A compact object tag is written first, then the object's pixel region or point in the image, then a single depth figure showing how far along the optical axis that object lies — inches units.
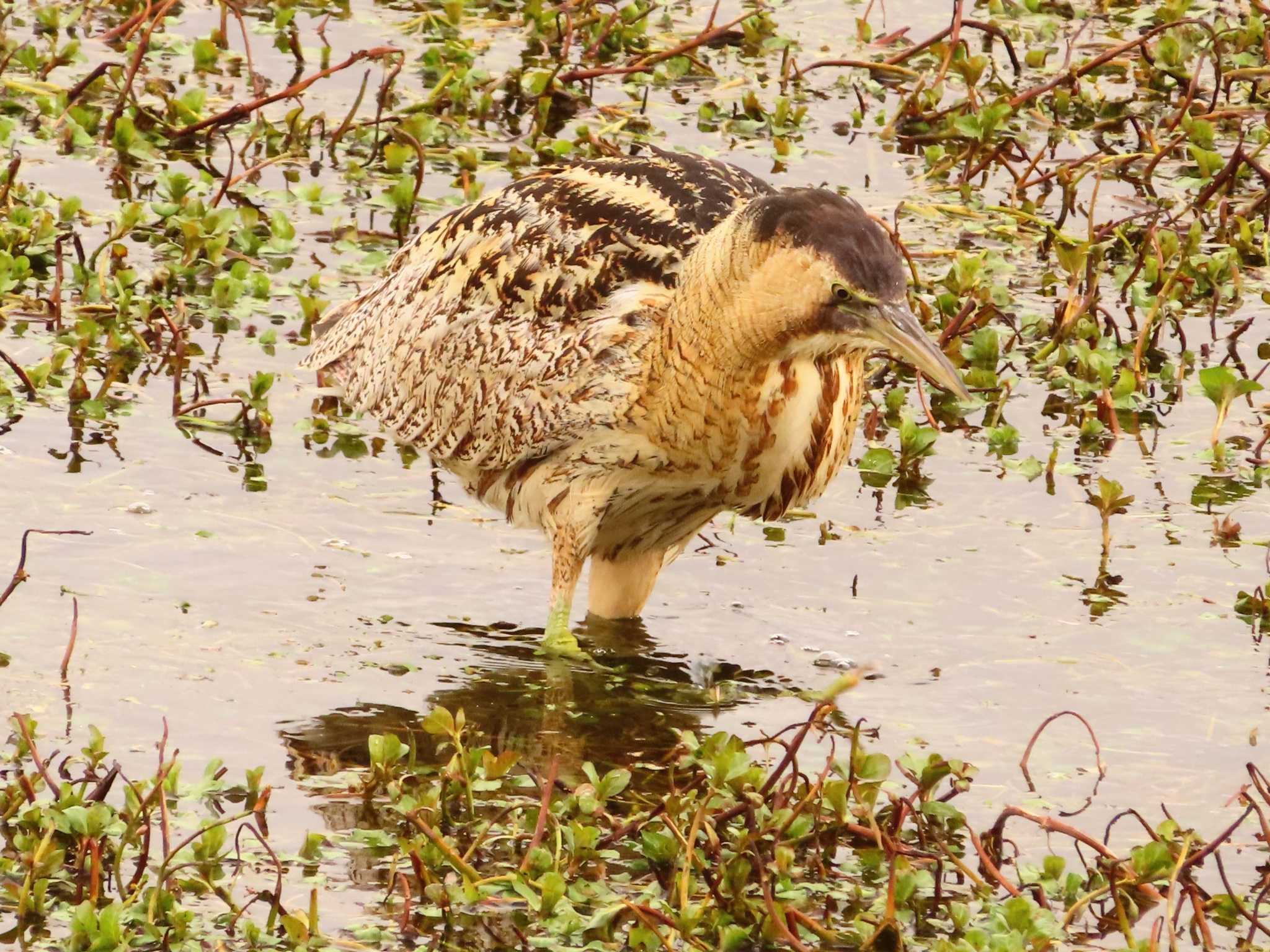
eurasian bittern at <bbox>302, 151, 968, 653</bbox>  498.0
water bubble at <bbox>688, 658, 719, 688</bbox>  557.9
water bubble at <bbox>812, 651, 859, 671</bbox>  560.4
